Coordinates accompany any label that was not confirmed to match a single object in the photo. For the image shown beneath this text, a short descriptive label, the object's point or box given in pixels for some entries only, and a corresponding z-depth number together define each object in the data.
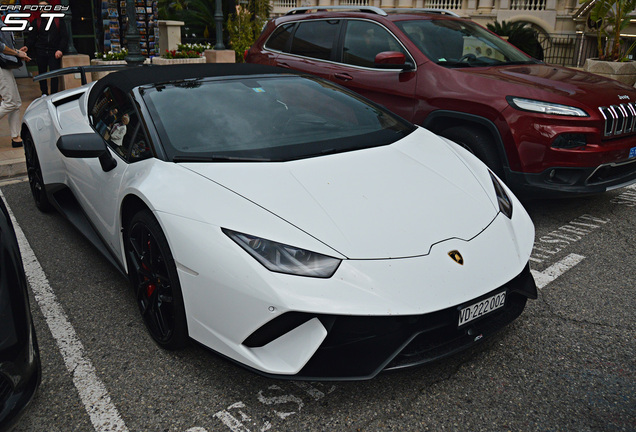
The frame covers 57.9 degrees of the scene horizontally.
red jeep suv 4.40
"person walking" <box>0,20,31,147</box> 6.77
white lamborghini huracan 2.29
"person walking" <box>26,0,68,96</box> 10.03
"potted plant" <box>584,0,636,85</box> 12.30
